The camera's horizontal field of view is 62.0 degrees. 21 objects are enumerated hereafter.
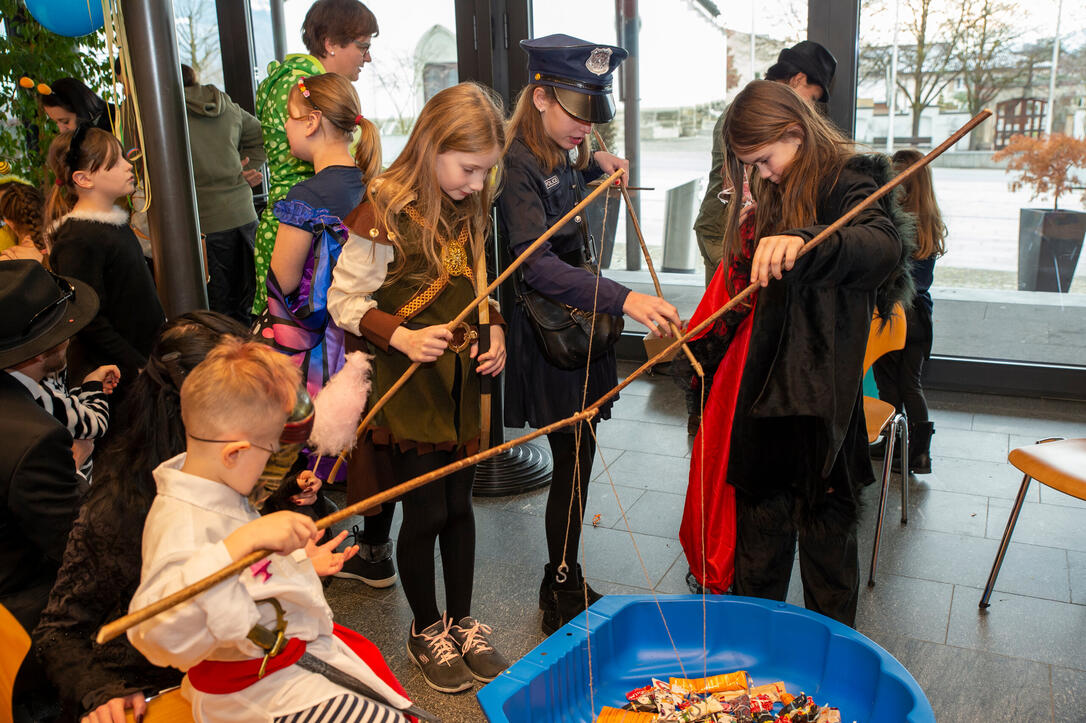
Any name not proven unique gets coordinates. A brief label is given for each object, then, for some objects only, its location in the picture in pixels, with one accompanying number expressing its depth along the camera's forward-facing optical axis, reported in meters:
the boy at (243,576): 1.19
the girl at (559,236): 2.07
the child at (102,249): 2.67
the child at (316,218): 2.22
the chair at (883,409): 2.55
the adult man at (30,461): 1.59
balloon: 3.41
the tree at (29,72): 4.04
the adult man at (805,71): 3.31
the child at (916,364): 3.29
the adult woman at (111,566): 1.40
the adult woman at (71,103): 3.67
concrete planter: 4.06
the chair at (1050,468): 2.24
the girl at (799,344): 1.81
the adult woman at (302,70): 2.64
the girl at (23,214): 3.19
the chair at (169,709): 1.42
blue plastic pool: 1.82
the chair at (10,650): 1.38
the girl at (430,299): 1.92
